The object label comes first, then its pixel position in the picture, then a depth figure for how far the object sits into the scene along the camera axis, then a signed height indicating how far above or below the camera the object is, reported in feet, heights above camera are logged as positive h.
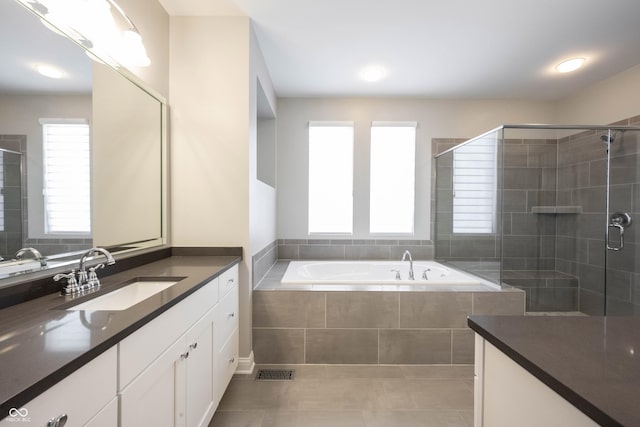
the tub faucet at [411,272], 10.29 -2.11
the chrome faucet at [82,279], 4.03 -1.00
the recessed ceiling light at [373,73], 9.48 +4.48
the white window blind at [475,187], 9.85 +0.83
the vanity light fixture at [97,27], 4.22 +2.91
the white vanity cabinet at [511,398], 1.97 -1.44
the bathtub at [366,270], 9.94 -2.12
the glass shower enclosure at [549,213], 9.24 -0.07
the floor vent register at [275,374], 7.03 -3.94
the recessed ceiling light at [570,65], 8.99 +4.52
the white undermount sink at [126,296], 4.08 -1.33
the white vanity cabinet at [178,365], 3.03 -1.98
